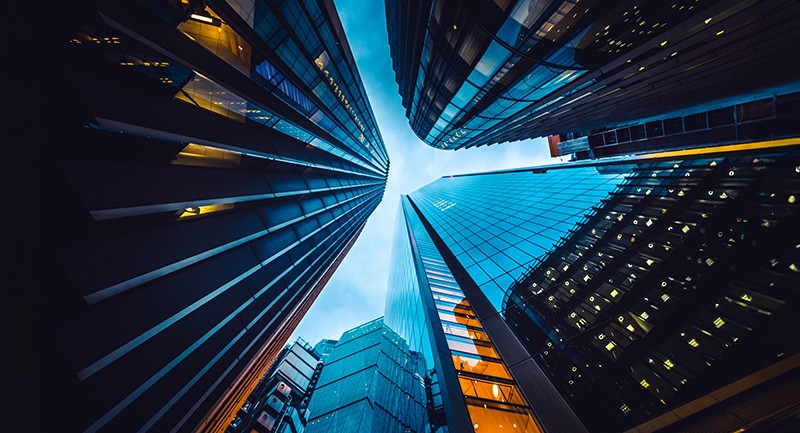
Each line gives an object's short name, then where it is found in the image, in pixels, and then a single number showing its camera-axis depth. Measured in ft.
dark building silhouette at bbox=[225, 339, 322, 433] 99.04
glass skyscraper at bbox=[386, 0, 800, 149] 30.63
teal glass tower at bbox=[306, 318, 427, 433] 59.06
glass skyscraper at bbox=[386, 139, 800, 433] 18.95
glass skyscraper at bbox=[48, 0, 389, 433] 12.43
